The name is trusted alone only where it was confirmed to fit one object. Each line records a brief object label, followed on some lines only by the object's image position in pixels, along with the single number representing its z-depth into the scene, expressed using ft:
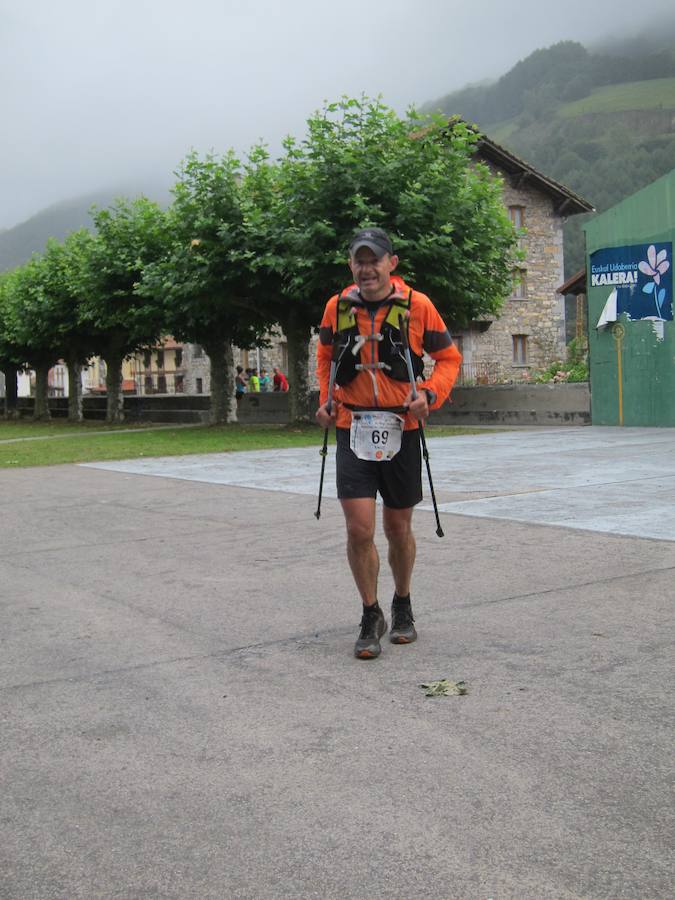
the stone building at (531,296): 165.68
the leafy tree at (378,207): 78.23
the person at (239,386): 124.06
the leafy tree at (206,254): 84.38
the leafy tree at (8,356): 146.00
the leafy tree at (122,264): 104.01
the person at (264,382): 176.76
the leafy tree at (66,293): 120.78
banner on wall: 75.36
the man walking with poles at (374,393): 17.10
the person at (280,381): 154.47
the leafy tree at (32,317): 127.95
